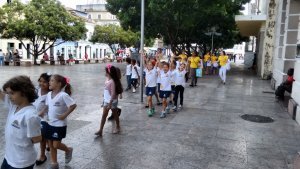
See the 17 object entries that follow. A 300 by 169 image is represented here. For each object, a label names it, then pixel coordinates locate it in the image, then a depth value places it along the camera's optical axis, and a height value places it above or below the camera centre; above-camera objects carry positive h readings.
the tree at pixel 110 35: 38.94 +4.05
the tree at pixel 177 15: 15.45 +3.14
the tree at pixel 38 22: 21.49 +3.46
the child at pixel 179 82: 6.60 -0.59
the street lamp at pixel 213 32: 18.20 +2.23
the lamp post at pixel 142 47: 7.45 +0.40
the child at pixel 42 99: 3.52 -0.59
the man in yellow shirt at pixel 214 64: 17.24 -0.21
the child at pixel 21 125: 2.15 -0.60
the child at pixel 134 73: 9.32 -0.50
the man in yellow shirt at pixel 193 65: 11.03 -0.19
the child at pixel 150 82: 6.30 -0.58
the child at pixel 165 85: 6.04 -0.62
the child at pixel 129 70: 9.59 -0.41
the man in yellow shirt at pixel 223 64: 12.01 -0.15
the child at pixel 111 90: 4.59 -0.59
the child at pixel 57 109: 3.24 -0.68
